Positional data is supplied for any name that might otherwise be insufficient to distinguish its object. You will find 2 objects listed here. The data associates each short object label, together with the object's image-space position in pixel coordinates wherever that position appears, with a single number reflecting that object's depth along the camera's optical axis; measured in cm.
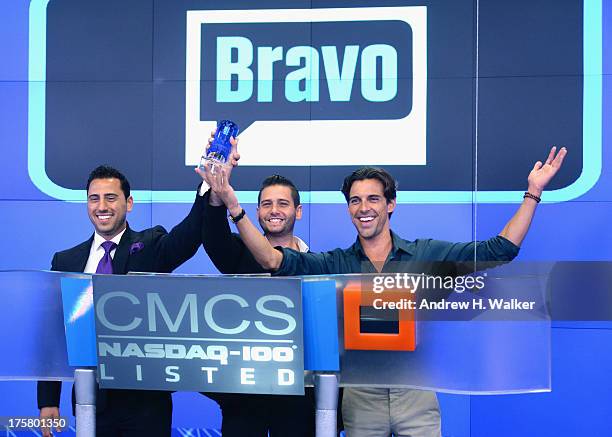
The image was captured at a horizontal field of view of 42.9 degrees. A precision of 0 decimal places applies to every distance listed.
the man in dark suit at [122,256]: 225
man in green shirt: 216
